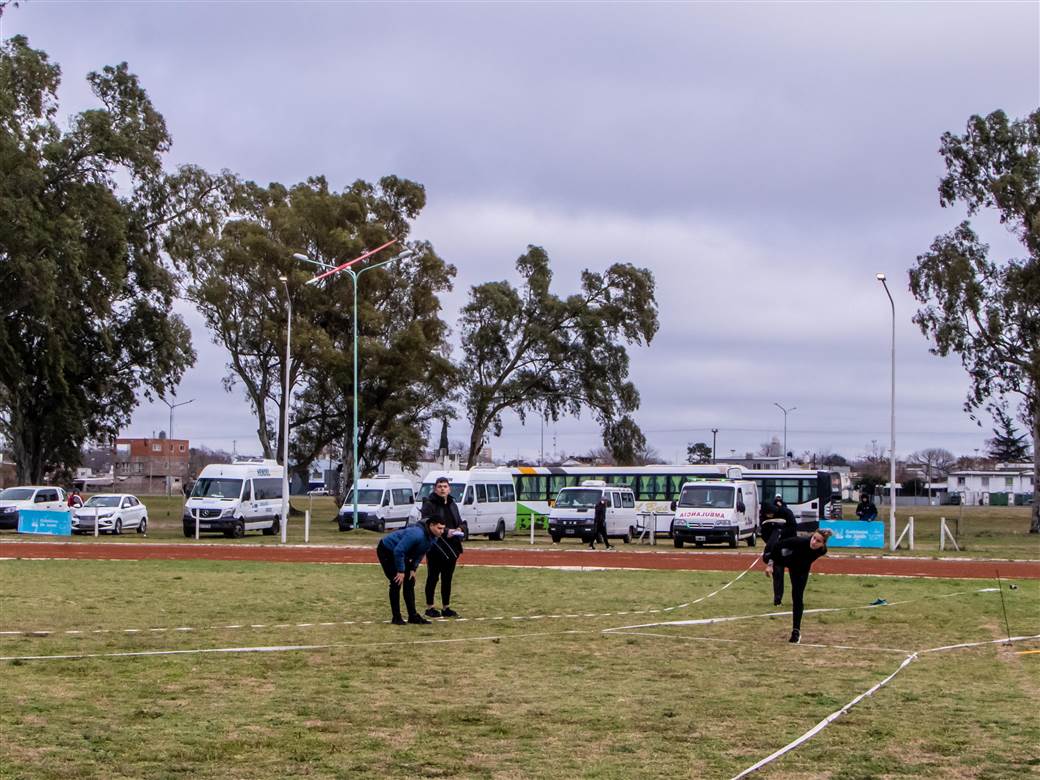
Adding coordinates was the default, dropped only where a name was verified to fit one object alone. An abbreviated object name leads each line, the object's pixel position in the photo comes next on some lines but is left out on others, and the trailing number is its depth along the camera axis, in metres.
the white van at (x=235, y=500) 48.00
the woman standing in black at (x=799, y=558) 15.31
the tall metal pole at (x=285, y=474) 45.81
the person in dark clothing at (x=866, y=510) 48.62
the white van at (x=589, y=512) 46.31
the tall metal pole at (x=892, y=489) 41.69
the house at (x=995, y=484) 141.00
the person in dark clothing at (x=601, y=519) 42.12
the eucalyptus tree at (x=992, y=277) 56.84
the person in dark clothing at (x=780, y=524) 20.41
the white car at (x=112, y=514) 48.69
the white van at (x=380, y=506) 54.28
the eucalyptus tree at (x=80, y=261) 51.97
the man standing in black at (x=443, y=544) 16.34
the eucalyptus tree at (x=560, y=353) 69.75
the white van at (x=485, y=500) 48.25
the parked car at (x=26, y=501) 50.28
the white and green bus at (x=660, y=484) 56.81
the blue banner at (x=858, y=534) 43.91
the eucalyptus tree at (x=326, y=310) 63.78
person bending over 15.80
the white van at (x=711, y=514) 43.69
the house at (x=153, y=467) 180.50
